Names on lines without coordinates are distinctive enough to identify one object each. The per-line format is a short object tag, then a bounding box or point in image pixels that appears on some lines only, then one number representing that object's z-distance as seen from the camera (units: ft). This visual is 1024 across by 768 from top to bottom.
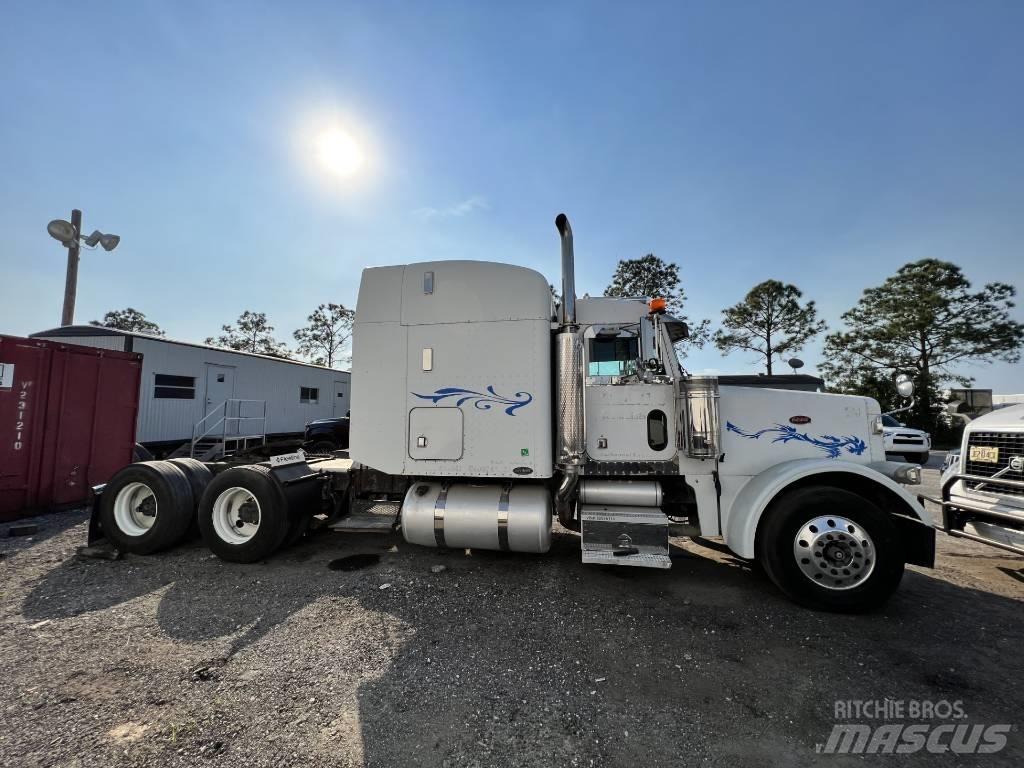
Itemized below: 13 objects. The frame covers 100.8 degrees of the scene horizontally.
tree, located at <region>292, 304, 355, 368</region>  132.98
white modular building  39.45
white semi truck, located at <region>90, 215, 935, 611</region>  13.57
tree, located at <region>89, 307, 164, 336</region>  171.94
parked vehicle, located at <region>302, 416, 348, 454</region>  42.98
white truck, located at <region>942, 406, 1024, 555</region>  12.66
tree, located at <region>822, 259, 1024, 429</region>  94.53
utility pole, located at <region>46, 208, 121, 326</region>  48.75
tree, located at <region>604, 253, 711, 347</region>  88.99
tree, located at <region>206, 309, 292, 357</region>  148.77
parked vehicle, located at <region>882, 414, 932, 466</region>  41.55
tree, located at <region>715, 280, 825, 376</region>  111.45
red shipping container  21.54
